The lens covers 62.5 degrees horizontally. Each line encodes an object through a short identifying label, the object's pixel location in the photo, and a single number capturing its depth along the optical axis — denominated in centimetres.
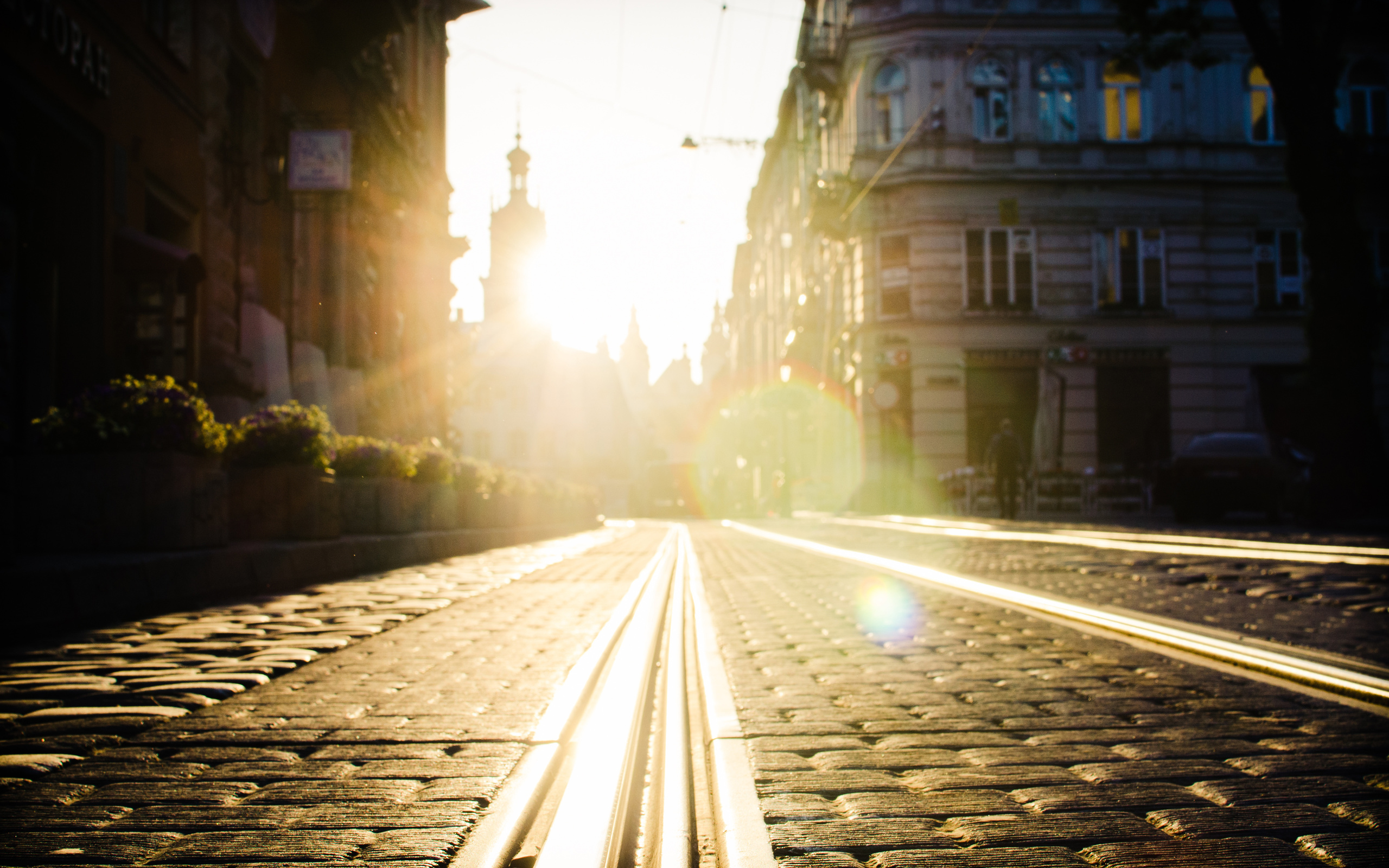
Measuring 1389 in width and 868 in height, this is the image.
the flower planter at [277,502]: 928
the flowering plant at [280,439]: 934
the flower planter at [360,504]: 1156
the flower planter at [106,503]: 668
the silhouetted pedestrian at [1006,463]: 2086
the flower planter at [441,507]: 1354
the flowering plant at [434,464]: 1344
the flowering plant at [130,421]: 680
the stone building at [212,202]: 1098
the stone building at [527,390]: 8056
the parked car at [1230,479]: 1748
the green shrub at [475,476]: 1573
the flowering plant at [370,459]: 1173
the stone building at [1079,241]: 3053
